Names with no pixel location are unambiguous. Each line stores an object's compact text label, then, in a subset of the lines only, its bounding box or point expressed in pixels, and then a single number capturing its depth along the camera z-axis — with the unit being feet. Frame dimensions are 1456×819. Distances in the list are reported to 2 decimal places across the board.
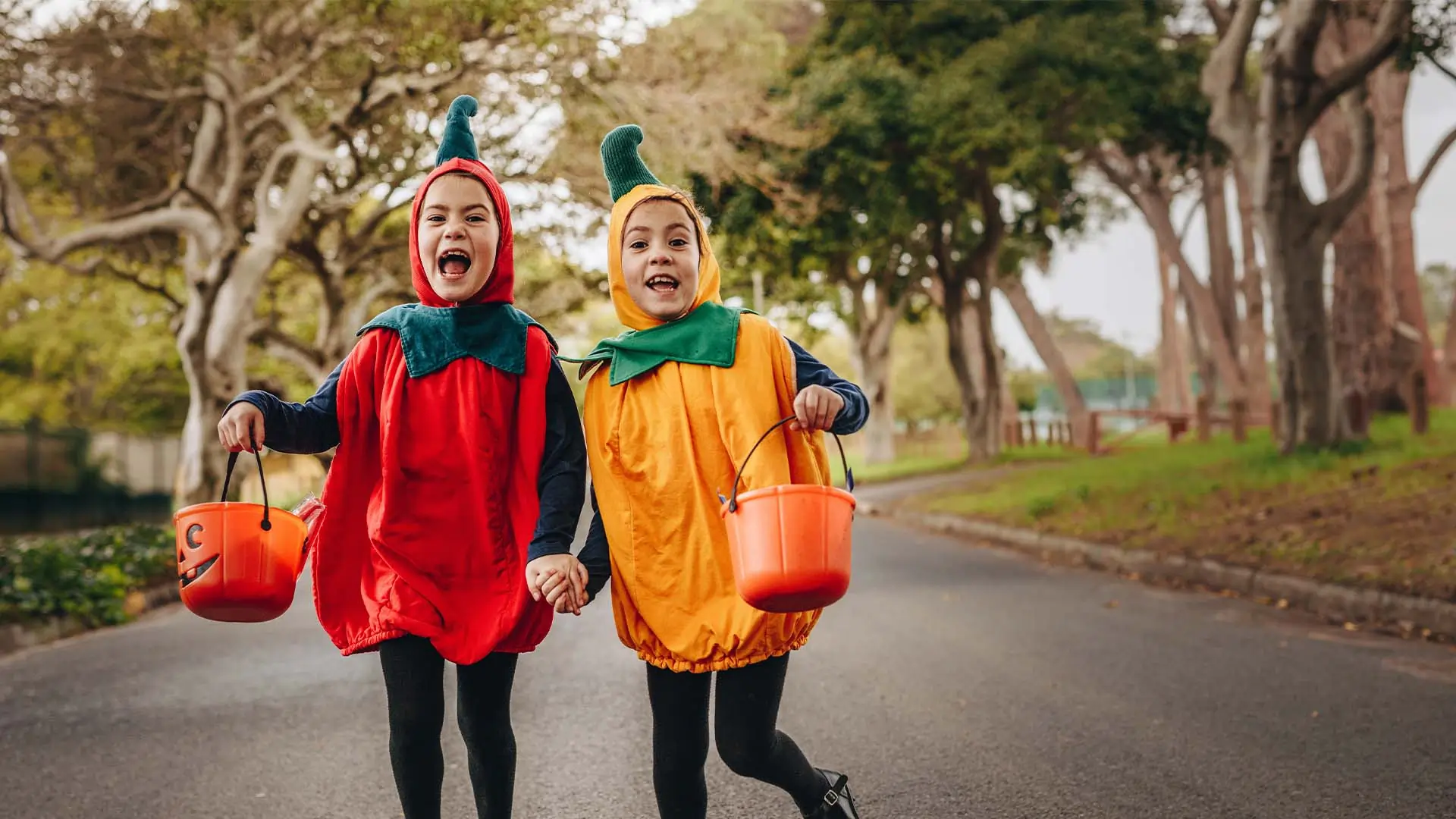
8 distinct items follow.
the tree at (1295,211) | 44.98
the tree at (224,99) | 44.75
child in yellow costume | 8.94
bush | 28.76
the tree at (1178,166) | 63.10
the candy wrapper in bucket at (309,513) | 9.59
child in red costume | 9.05
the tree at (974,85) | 61.31
